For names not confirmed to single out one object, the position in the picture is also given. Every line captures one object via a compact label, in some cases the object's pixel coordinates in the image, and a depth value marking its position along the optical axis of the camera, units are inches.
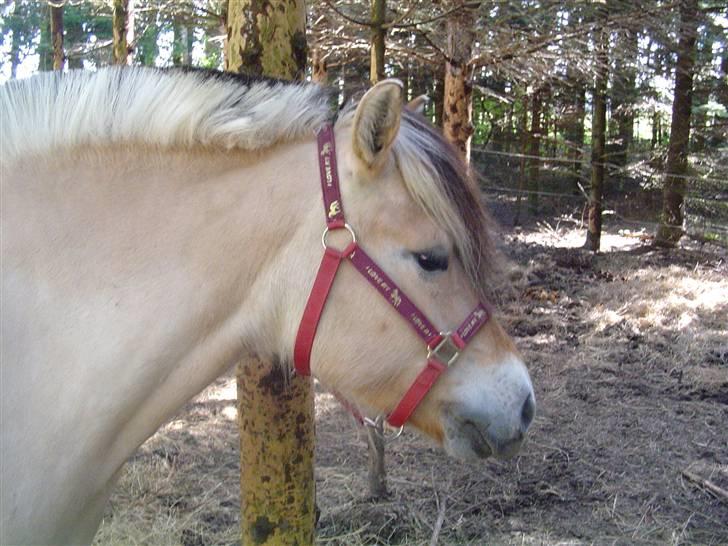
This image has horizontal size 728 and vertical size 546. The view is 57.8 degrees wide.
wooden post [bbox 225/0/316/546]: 98.4
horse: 66.8
